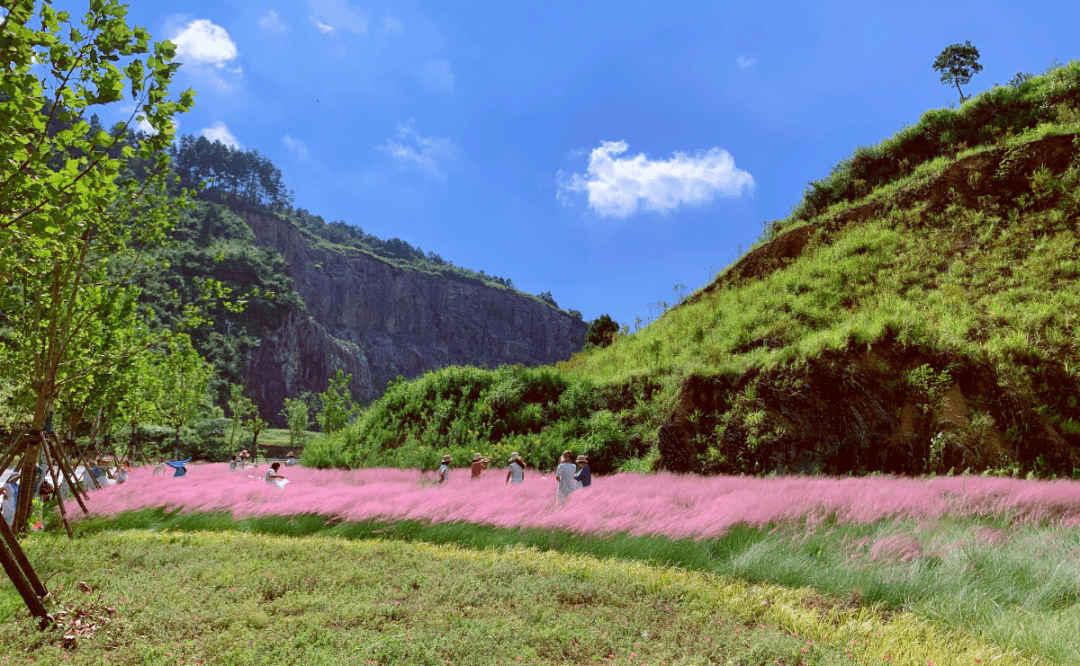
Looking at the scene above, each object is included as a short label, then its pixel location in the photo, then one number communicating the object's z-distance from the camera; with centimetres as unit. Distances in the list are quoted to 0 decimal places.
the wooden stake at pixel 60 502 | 878
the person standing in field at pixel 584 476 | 1117
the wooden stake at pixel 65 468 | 967
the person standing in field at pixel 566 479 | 1042
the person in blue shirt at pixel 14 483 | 1066
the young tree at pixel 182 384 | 2818
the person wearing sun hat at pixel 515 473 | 1220
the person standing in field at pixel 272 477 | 1364
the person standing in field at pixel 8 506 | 984
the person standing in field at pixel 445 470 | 1330
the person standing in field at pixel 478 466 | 1321
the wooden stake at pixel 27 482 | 793
